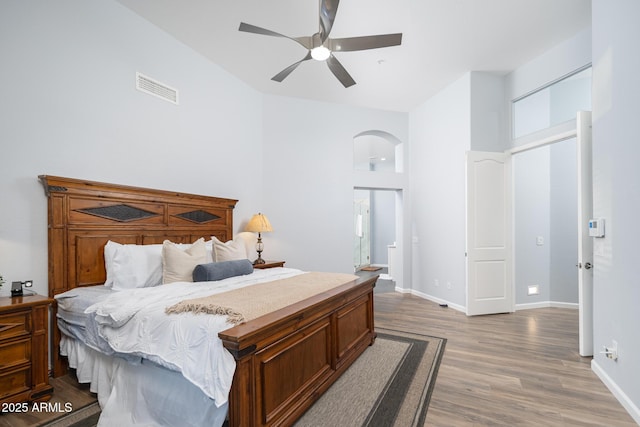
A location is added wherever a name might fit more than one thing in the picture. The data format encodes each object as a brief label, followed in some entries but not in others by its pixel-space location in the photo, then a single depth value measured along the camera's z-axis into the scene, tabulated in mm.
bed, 1623
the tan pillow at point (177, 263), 2688
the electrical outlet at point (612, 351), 2270
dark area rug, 1984
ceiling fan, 2488
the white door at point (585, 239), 2963
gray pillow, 2646
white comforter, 1514
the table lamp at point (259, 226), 4465
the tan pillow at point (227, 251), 3299
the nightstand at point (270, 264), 4300
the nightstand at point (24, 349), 2018
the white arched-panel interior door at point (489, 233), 4379
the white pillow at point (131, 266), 2645
